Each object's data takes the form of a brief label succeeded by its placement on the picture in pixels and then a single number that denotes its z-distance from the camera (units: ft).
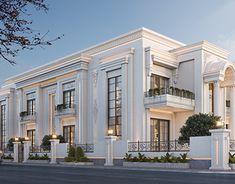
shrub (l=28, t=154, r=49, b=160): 104.99
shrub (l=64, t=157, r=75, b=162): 93.16
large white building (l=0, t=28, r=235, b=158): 89.35
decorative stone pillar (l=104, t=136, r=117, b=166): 84.58
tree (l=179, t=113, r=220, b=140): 77.61
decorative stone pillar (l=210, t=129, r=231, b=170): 62.49
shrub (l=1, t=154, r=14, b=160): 124.04
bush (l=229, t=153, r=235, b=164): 63.87
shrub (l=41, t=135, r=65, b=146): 106.83
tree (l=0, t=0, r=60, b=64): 19.57
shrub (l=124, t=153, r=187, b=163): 70.33
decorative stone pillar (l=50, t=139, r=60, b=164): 100.97
